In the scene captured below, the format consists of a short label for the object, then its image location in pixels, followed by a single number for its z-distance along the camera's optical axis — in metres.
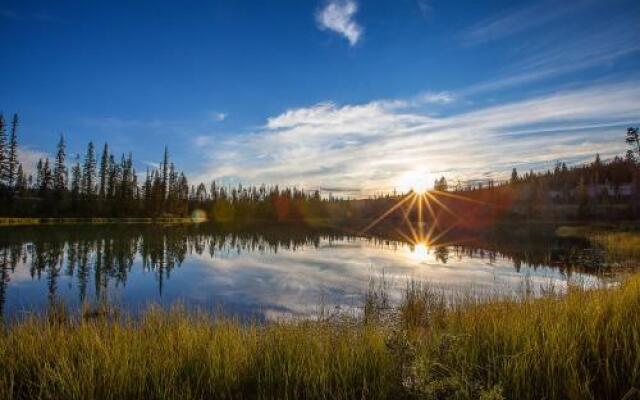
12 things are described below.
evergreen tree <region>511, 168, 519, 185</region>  186.02
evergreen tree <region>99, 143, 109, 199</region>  98.12
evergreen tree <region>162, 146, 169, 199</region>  108.43
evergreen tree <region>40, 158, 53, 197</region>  79.00
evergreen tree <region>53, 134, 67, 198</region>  83.19
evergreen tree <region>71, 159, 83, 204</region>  83.62
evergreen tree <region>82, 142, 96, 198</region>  89.18
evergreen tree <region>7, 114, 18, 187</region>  67.44
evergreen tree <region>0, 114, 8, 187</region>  65.75
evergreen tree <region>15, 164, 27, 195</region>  73.46
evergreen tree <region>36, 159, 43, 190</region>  107.46
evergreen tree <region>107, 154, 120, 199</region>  98.19
